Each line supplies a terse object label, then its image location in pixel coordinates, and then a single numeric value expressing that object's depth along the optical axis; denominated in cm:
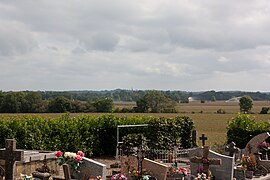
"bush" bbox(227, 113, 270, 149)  2325
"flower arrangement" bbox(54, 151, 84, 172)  1188
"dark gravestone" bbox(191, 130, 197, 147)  2503
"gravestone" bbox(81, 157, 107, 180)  1159
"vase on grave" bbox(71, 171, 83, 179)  1194
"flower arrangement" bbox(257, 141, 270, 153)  1761
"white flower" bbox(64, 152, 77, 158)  1203
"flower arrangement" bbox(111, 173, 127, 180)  1167
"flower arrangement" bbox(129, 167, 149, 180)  1256
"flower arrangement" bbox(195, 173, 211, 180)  1316
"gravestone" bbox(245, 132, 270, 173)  1744
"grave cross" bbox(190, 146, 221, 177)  1424
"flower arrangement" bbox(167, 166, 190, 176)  1309
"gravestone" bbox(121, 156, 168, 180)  1268
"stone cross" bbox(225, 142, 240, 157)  1681
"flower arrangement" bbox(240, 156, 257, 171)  1638
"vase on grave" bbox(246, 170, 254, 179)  1587
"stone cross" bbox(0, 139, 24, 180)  1161
